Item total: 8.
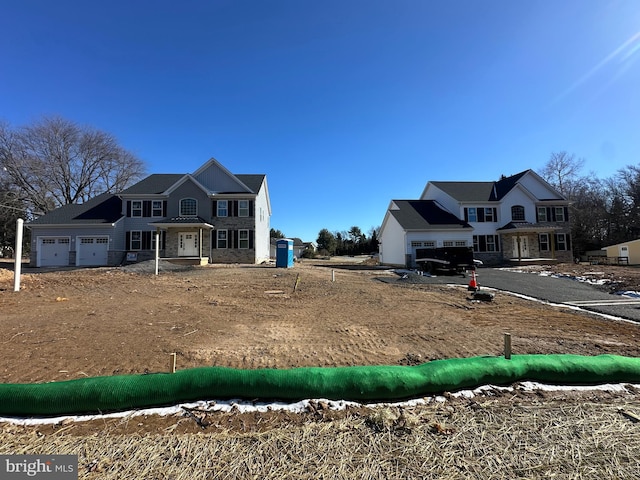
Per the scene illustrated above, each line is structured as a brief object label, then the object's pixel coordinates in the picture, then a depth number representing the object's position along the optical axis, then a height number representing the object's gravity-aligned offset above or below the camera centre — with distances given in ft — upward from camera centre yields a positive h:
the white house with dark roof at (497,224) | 85.20 +8.99
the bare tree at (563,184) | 149.29 +34.98
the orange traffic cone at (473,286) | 36.87 -3.97
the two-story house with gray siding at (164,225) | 80.16 +9.35
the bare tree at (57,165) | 104.73 +37.10
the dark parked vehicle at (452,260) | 57.77 -1.06
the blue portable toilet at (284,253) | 70.28 +0.99
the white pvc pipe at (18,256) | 31.55 +0.56
